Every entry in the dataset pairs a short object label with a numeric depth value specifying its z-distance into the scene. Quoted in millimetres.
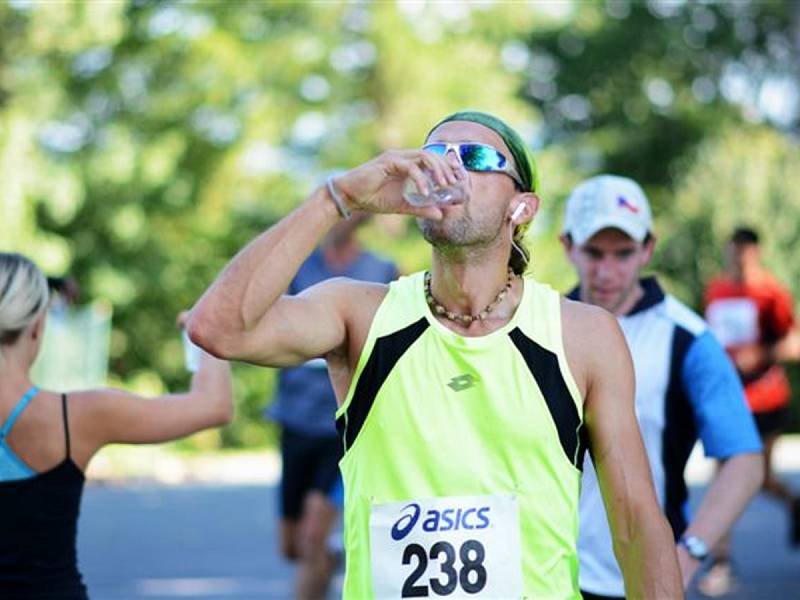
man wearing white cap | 10477
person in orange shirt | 23516
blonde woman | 9523
